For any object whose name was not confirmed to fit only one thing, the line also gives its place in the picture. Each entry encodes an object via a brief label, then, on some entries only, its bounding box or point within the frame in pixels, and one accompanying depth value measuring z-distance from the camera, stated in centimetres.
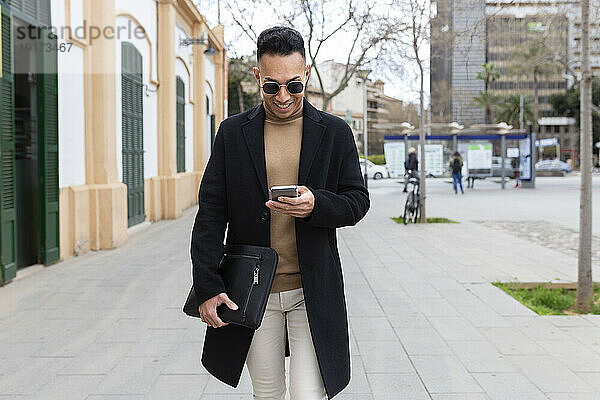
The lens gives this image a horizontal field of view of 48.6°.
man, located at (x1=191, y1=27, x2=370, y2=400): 235
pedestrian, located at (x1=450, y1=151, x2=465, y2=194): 2558
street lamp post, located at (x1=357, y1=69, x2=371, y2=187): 2423
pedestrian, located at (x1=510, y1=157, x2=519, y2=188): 3169
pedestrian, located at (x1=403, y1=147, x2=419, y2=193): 2386
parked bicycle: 1484
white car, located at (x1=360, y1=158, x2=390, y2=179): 4347
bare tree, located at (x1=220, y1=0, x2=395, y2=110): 2131
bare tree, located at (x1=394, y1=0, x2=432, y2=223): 1491
